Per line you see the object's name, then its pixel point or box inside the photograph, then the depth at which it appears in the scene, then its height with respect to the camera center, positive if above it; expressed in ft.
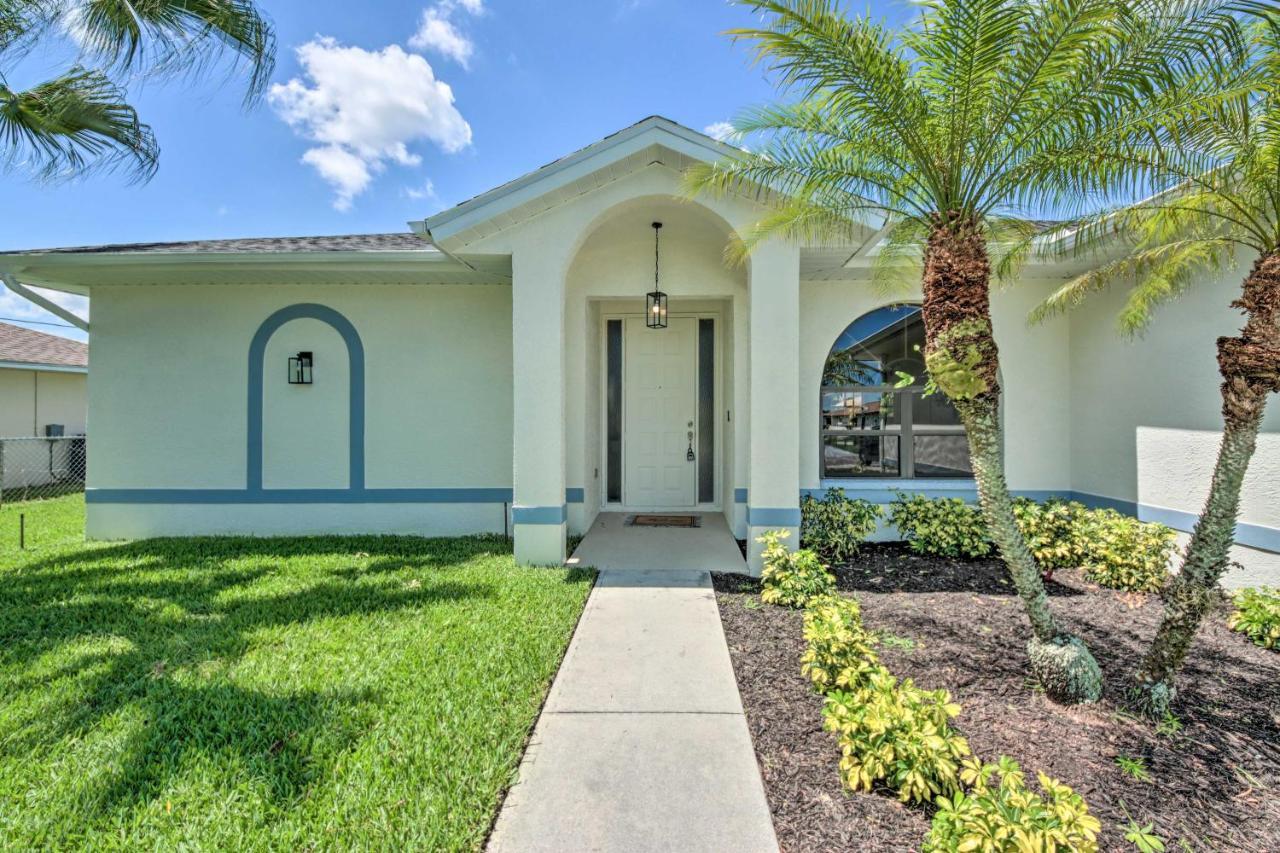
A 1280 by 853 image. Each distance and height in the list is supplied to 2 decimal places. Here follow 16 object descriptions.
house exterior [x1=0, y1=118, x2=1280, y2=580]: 21.02 +1.96
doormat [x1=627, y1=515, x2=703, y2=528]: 22.71 -4.12
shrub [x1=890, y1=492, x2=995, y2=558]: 19.67 -3.84
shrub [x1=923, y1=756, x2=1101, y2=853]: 5.45 -4.28
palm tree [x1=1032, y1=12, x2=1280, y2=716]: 9.08 +2.67
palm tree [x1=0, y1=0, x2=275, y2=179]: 18.13 +13.59
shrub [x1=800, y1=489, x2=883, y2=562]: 19.75 -3.75
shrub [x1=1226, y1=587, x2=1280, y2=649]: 12.16 -4.61
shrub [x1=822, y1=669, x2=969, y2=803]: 7.02 -4.44
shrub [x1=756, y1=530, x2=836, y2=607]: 14.62 -4.29
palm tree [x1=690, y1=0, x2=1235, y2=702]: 9.21 +6.21
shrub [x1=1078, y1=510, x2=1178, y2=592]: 15.78 -3.96
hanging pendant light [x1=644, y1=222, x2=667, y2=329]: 20.32 +4.98
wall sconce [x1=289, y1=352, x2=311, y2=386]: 22.26 +2.59
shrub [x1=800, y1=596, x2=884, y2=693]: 9.52 -4.43
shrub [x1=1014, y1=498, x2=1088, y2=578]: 18.01 -3.82
